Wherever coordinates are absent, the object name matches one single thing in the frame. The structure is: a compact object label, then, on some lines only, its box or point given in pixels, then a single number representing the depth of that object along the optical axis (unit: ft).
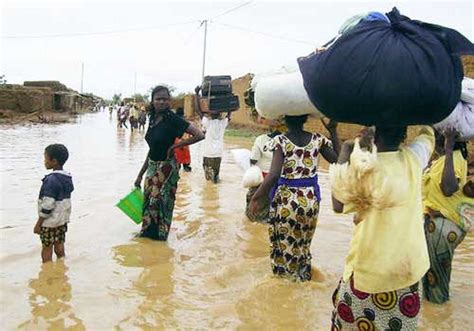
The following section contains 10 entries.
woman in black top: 18.67
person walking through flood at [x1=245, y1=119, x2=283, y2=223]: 20.04
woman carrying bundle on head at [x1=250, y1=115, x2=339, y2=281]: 13.39
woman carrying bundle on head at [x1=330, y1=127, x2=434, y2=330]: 7.36
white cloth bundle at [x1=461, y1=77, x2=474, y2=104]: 10.00
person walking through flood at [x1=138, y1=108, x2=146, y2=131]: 100.15
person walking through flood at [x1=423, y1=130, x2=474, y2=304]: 12.68
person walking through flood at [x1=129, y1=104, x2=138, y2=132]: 95.82
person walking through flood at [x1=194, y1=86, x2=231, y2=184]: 32.40
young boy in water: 15.40
